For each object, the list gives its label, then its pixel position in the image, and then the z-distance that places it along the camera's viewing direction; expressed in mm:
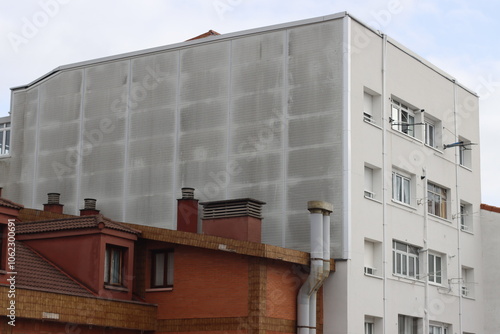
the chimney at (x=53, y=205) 45281
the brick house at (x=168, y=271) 34406
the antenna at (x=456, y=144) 47406
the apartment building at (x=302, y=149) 40188
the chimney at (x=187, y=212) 40781
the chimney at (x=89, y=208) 44344
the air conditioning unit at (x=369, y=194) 41125
